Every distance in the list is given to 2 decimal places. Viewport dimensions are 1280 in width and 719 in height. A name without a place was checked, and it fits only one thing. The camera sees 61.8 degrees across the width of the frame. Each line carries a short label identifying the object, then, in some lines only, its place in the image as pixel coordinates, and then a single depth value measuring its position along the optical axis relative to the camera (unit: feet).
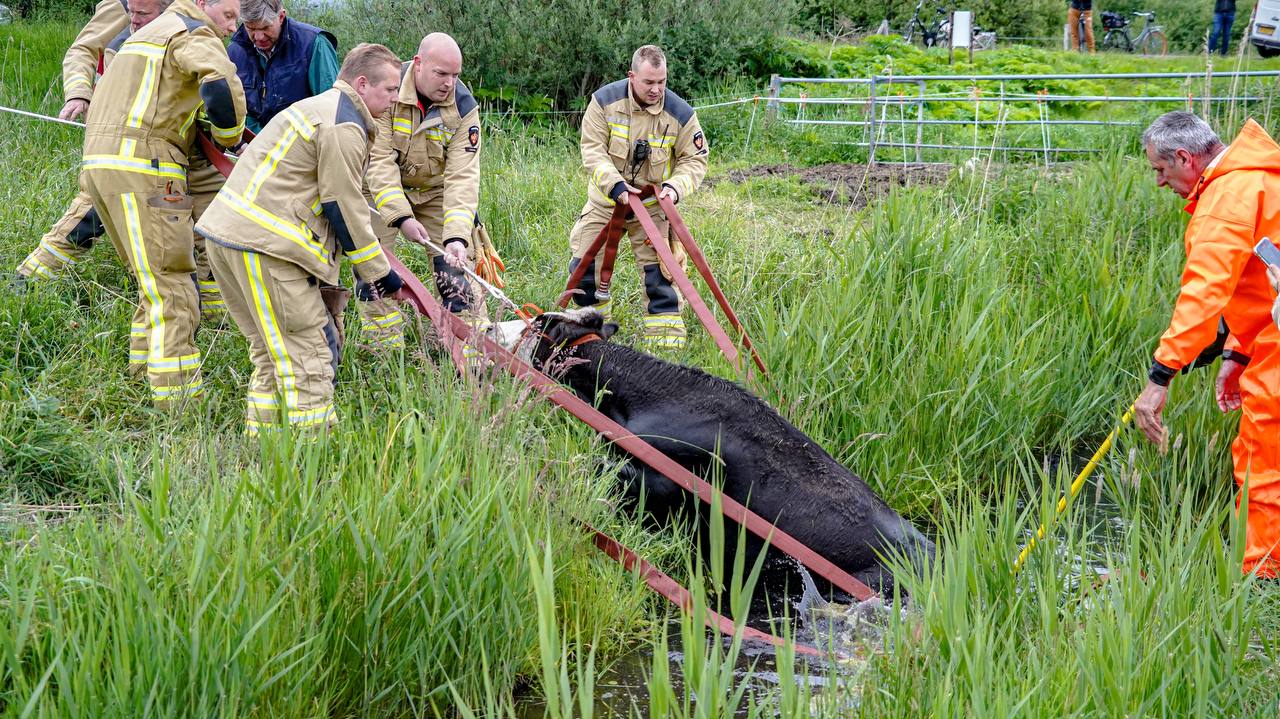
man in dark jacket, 21.48
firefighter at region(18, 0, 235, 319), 20.52
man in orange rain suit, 14.20
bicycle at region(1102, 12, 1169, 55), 89.25
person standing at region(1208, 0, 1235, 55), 75.15
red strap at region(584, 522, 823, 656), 13.19
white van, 60.29
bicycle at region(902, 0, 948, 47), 87.51
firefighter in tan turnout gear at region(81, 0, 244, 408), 17.21
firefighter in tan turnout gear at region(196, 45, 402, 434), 15.64
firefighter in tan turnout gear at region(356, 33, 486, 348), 20.20
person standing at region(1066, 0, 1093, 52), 81.20
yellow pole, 11.68
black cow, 14.84
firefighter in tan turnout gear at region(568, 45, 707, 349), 22.44
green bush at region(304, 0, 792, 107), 42.55
